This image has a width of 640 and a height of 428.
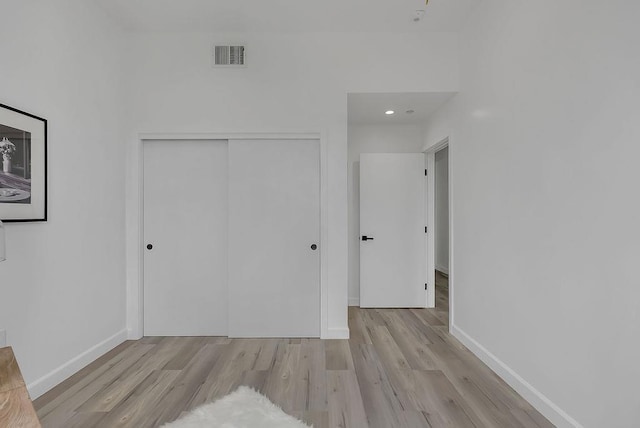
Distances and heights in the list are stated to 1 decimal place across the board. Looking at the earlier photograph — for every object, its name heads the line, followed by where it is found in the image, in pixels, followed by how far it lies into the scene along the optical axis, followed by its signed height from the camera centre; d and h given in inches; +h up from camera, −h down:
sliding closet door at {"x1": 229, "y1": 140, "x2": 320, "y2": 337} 133.2 -15.1
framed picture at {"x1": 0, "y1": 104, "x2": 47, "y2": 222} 80.7 +11.8
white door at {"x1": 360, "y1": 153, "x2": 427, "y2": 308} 173.9 -8.2
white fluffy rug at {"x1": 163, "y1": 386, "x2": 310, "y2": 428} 74.6 -45.5
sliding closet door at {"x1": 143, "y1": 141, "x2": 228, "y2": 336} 135.6 -10.4
